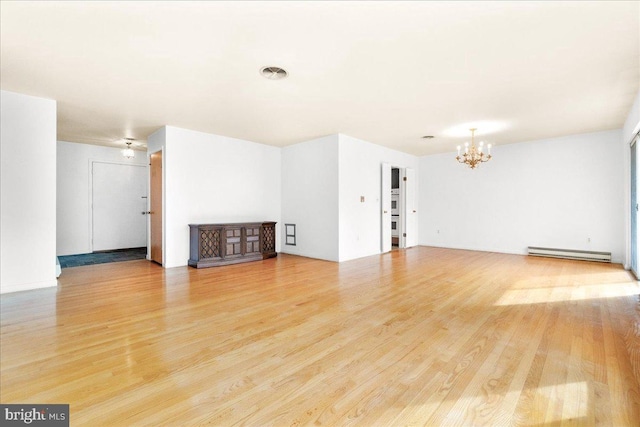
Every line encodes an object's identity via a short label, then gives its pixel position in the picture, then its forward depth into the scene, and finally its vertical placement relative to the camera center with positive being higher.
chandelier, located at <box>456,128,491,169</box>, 6.06 +1.16
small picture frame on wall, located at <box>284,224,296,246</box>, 7.13 -0.55
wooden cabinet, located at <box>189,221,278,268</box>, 5.56 -0.62
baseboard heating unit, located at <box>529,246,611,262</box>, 5.91 -0.88
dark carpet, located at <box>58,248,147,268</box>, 5.97 -0.99
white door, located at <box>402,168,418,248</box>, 8.16 +0.06
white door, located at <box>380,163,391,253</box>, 7.21 +0.09
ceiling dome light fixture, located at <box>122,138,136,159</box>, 6.81 +1.37
